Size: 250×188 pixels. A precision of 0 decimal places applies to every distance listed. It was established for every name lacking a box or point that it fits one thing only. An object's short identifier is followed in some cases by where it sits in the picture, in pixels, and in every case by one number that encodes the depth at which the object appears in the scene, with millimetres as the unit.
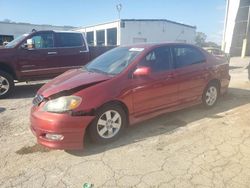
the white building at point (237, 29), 20477
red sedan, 3527
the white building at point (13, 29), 29516
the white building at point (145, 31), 25156
